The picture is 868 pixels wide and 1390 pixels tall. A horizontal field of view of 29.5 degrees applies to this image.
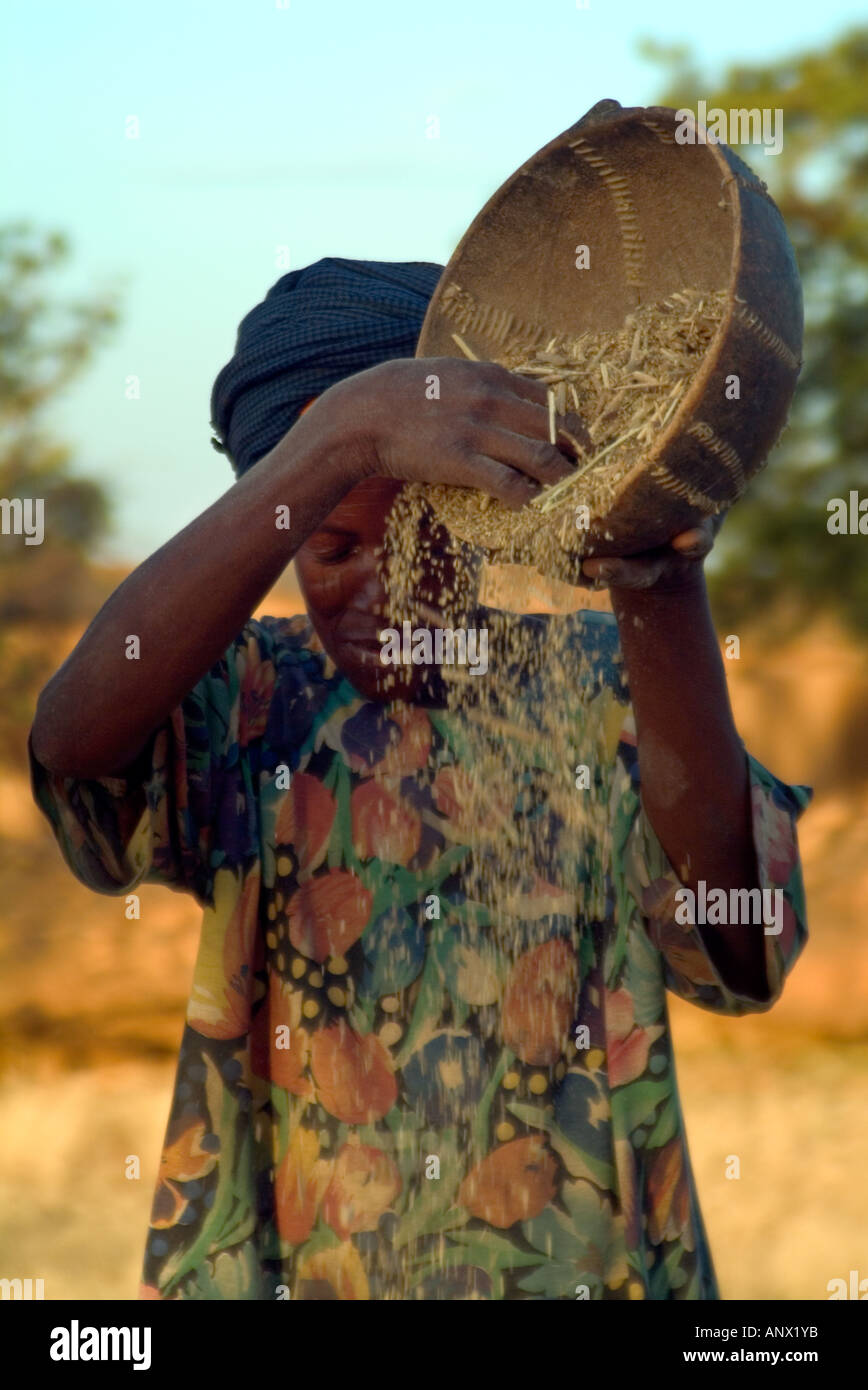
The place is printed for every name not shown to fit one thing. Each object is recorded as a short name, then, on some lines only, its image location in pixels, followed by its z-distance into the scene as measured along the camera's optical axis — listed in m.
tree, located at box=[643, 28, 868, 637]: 6.80
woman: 1.85
